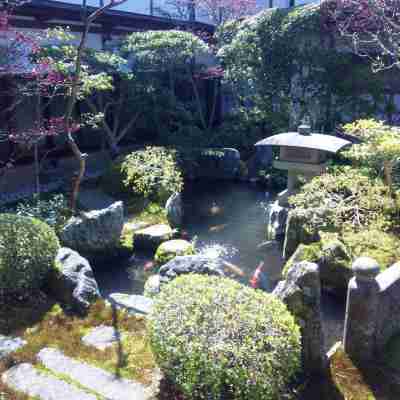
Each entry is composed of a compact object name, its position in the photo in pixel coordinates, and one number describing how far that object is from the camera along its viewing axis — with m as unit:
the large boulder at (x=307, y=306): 4.52
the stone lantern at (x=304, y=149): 9.92
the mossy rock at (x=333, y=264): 8.00
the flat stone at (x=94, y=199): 12.21
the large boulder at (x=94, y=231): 9.03
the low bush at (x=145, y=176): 12.34
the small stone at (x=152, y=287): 7.53
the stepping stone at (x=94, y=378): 4.46
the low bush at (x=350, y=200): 8.92
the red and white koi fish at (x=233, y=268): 9.24
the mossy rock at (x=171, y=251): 9.30
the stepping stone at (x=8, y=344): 5.16
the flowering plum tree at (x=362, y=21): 12.42
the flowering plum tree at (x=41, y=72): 8.61
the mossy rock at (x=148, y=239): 10.16
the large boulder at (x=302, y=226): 9.21
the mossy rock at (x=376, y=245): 7.70
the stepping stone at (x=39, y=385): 4.41
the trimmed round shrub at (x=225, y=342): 3.76
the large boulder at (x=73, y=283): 6.20
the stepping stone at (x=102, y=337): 5.35
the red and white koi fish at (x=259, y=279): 8.66
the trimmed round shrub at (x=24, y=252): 6.07
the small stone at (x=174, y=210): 11.38
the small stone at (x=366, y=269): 5.02
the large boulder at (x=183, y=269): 7.26
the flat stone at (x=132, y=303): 6.22
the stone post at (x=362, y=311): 5.07
